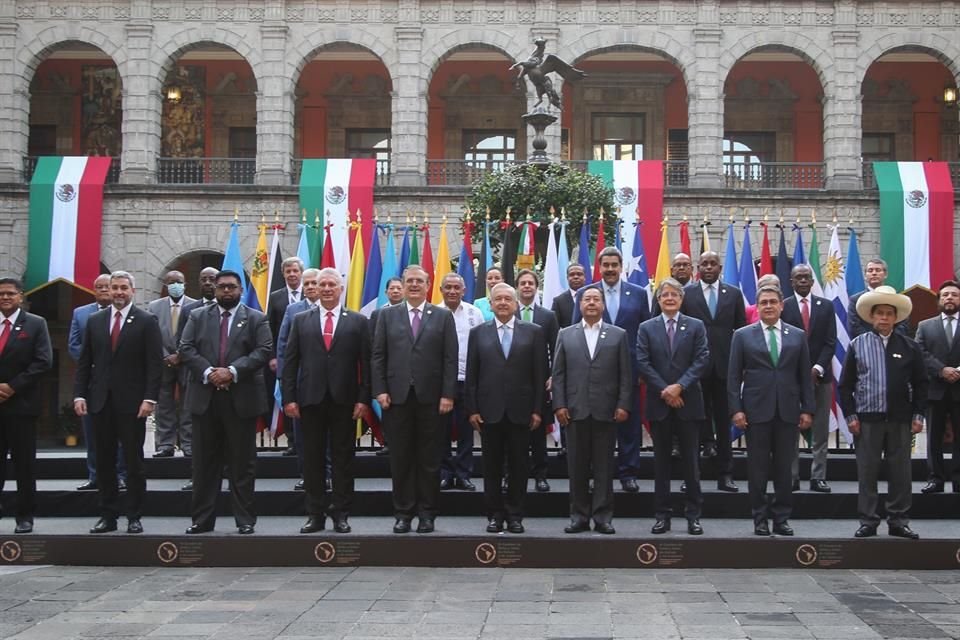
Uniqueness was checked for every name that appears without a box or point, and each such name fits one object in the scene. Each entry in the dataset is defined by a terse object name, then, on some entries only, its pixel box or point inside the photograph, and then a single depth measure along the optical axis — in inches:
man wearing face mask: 423.2
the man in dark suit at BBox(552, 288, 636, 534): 321.7
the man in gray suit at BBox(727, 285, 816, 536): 319.3
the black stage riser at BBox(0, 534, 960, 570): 307.6
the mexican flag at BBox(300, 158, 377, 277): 993.5
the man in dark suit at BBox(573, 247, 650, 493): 365.4
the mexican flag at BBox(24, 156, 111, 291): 994.1
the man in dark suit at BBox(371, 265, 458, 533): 324.2
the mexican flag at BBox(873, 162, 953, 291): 970.7
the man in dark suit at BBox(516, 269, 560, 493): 369.1
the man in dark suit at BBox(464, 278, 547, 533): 323.6
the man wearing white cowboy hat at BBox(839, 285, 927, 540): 319.3
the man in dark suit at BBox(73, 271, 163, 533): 328.5
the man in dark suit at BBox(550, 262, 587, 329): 390.3
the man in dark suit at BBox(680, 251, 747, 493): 362.6
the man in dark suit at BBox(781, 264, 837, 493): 369.4
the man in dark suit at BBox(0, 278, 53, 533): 335.0
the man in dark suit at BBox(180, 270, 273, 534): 323.6
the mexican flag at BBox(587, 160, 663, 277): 978.7
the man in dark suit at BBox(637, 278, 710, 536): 321.1
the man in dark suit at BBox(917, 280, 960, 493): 367.9
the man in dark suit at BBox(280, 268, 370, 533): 323.9
